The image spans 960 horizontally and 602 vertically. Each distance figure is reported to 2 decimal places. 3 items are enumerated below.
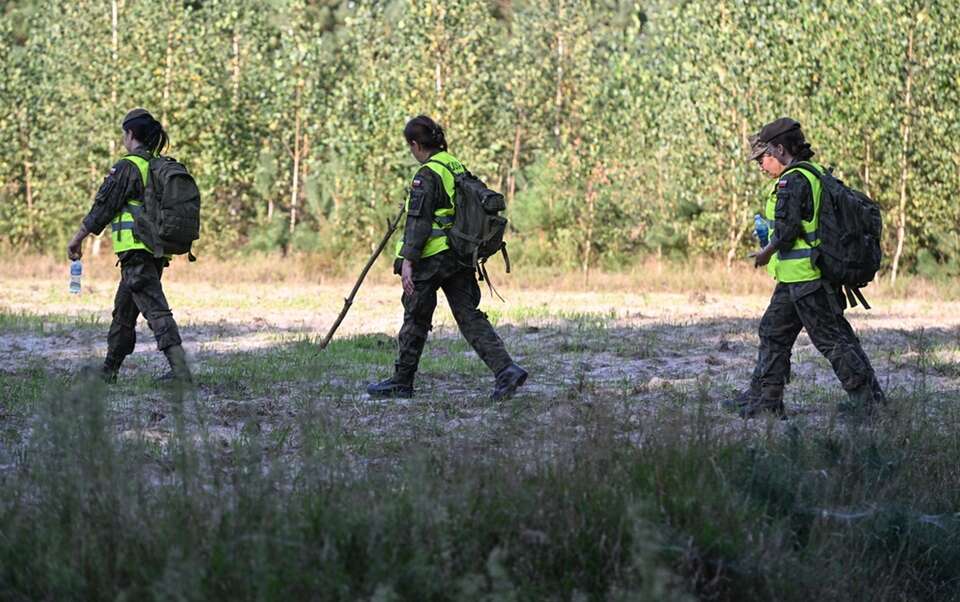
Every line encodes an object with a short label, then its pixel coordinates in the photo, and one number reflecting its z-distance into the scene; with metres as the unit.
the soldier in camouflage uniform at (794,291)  17.81
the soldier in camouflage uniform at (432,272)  19.33
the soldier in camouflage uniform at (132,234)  19.83
